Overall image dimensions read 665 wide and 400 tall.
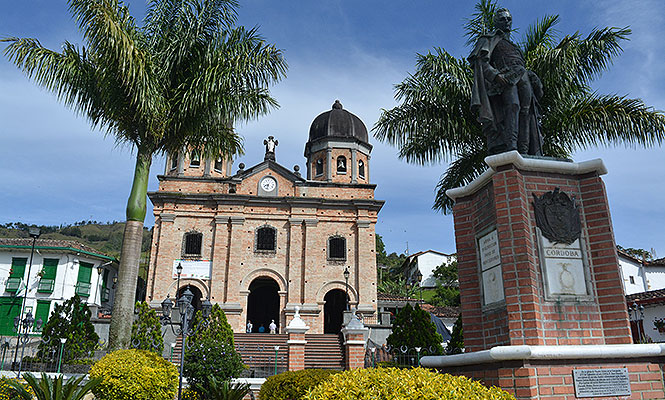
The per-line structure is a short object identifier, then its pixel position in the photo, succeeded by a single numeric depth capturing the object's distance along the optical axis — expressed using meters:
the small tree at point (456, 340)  13.32
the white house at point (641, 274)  30.88
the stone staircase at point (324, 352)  18.06
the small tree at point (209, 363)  10.19
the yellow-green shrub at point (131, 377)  7.96
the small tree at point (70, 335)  12.61
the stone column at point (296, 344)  13.34
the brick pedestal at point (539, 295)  4.41
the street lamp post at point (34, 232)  19.18
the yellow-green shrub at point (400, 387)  3.33
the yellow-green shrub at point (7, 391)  6.83
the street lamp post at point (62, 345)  11.90
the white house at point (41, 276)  28.36
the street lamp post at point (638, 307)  17.47
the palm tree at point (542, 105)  10.66
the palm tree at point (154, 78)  9.77
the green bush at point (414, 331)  16.31
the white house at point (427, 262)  53.72
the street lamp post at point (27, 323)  16.08
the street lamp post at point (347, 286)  25.72
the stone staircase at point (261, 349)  16.38
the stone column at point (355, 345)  15.21
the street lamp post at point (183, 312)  9.06
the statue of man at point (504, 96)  5.68
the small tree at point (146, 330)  15.05
